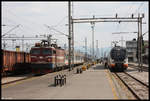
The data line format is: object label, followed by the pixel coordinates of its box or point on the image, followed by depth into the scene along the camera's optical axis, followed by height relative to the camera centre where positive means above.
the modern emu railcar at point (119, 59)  36.56 -1.23
